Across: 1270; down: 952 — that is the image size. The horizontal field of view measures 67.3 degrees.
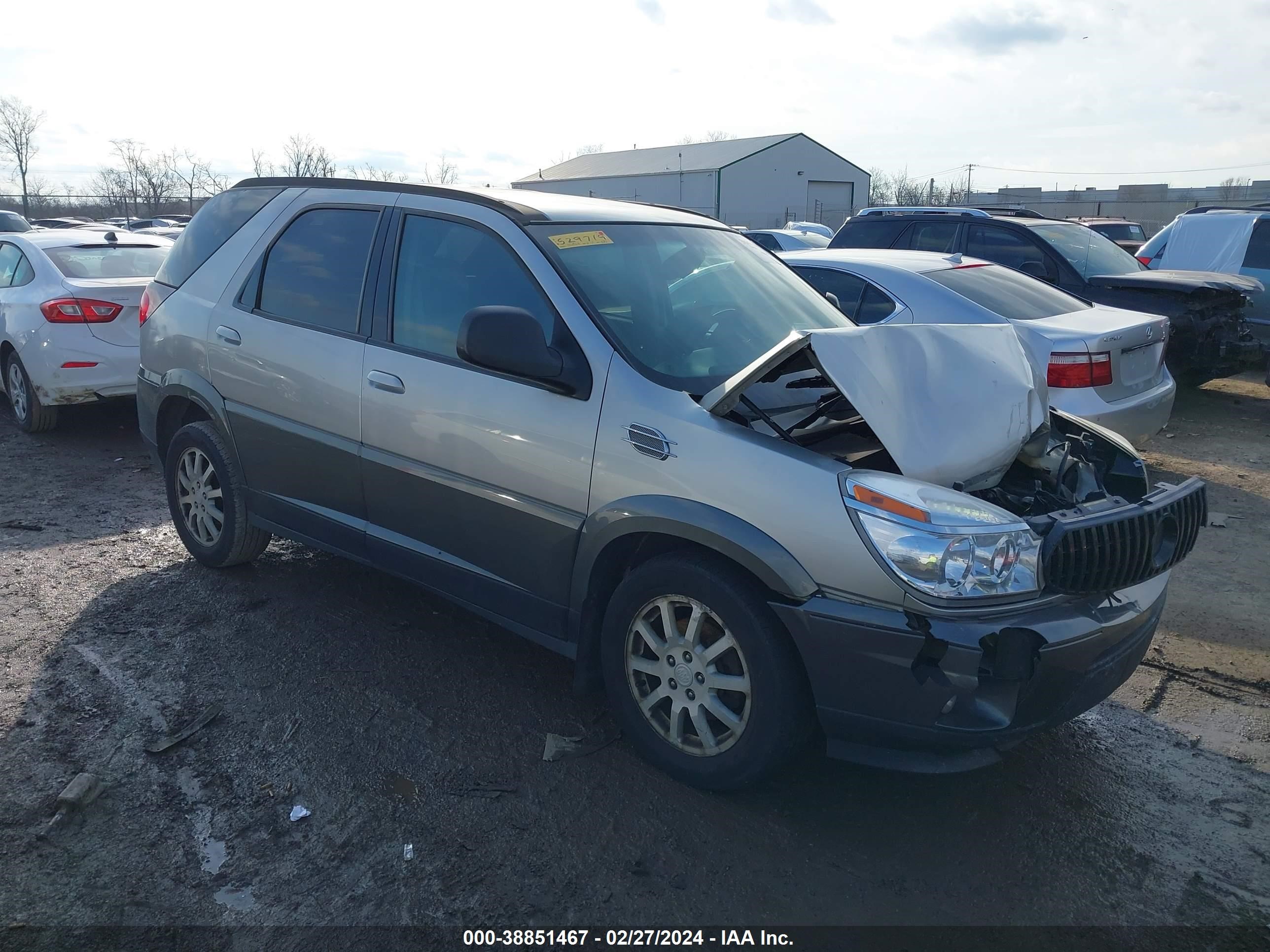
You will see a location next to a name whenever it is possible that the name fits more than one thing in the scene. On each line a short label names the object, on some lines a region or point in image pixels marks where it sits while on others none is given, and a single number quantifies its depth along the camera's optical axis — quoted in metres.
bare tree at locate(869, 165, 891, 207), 57.16
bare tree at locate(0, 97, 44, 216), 43.25
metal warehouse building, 50.00
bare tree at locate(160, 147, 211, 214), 41.62
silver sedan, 6.16
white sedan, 7.74
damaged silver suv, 2.80
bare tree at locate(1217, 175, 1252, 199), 51.47
